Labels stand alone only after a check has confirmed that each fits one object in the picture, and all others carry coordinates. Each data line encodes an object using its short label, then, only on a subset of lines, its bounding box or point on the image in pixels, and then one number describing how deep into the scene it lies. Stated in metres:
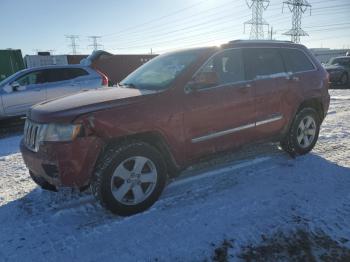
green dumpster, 16.00
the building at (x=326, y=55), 70.78
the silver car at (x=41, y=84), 9.37
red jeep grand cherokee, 3.33
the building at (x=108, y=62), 19.81
